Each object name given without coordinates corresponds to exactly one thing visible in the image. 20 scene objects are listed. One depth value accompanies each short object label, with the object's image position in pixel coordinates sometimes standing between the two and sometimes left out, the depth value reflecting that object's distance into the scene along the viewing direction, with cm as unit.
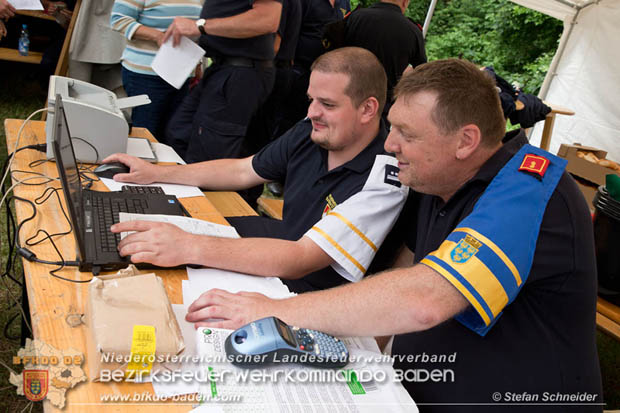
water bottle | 440
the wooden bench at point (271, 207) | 260
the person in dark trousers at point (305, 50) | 335
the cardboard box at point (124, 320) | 83
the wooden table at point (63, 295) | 82
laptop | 110
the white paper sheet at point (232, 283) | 120
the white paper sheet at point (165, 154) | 208
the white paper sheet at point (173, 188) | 170
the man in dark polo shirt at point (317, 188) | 127
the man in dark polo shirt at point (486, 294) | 103
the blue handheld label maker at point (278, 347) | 90
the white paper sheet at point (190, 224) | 135
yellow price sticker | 84
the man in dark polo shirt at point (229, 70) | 247
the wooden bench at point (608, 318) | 159
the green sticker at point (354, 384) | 92
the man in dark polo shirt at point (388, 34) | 278
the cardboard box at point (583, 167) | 360
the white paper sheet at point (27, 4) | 228
